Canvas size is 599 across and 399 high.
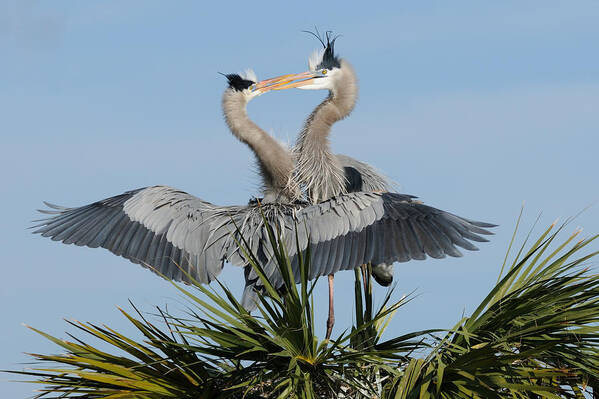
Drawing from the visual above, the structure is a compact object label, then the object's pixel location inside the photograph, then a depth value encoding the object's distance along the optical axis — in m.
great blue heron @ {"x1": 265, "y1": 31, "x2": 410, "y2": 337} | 16.66
